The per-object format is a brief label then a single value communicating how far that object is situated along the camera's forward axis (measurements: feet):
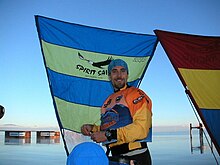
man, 3.74
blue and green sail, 10.80
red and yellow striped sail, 10.91
